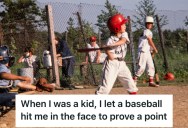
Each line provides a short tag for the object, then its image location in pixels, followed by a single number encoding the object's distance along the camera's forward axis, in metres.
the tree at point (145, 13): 20.12
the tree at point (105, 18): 18.93
